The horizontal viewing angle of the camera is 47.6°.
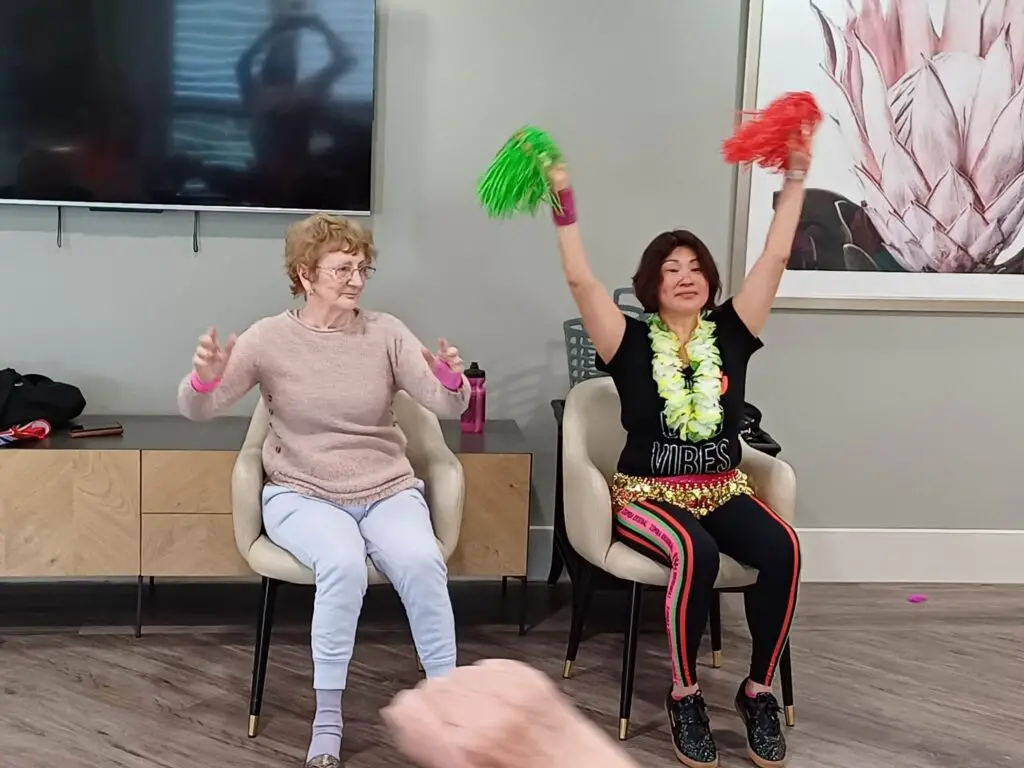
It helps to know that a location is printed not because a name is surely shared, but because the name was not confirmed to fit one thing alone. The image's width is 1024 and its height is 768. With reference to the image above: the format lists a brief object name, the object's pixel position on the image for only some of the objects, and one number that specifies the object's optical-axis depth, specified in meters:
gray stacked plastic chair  3.14
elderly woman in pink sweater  2.43
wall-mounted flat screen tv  2.99
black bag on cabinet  2.89
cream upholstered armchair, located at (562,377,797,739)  2.54
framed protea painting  3.31
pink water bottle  3.12
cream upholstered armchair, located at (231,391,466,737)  2.48
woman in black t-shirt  2.46
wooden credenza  2.80
